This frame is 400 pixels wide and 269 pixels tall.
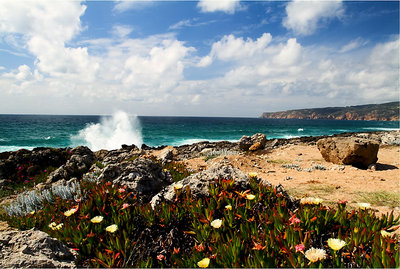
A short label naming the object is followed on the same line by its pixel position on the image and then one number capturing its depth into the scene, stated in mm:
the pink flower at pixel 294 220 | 2098
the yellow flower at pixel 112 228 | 2238
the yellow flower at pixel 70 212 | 2595
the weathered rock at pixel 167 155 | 13134
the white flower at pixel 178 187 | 2991
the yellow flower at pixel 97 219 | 2408
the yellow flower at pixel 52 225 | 2773
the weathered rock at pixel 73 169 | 8734
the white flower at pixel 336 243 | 1737
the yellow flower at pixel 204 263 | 1716
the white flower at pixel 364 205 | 2328
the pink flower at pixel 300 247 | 1709
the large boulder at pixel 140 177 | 4328
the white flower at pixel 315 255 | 1620
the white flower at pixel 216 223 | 2136
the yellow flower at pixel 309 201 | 2407
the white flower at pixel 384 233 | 1936
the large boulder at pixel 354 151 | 9742
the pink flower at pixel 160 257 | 2063
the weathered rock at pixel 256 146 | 16781
